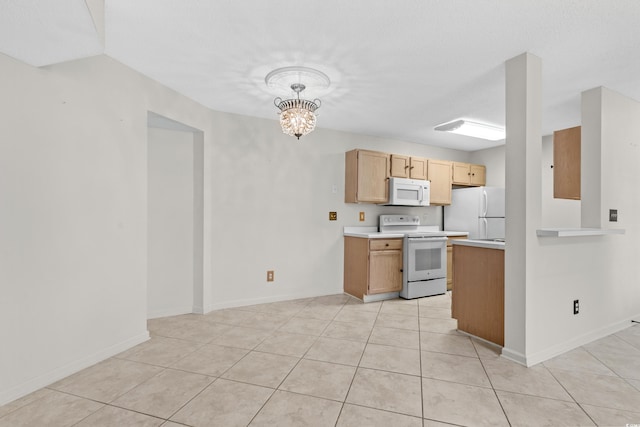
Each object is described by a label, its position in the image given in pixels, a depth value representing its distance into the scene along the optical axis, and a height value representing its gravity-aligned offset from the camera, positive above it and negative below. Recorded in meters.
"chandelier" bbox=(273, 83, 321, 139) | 2.55 +0.79
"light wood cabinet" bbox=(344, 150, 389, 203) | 4.09 +0.48
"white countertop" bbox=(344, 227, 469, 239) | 3.92 -0.28
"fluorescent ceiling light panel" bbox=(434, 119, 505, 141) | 3.89 +1.10
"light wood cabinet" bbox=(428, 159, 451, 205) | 4.73 +0.49
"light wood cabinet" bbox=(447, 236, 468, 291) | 4.43 -0.72
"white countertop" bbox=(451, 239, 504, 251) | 2.46 -0.26
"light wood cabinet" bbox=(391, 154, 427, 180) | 4.36 +0.66
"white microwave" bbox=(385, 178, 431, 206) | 4.29 +0.30
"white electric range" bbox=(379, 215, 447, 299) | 4.02 -0.69
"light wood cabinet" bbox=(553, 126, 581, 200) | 3.09 +0.52
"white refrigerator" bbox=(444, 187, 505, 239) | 4.57 +0.02
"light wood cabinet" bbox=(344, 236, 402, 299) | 3.86 -0.68
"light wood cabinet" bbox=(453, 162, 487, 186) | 4.98 +0.64
